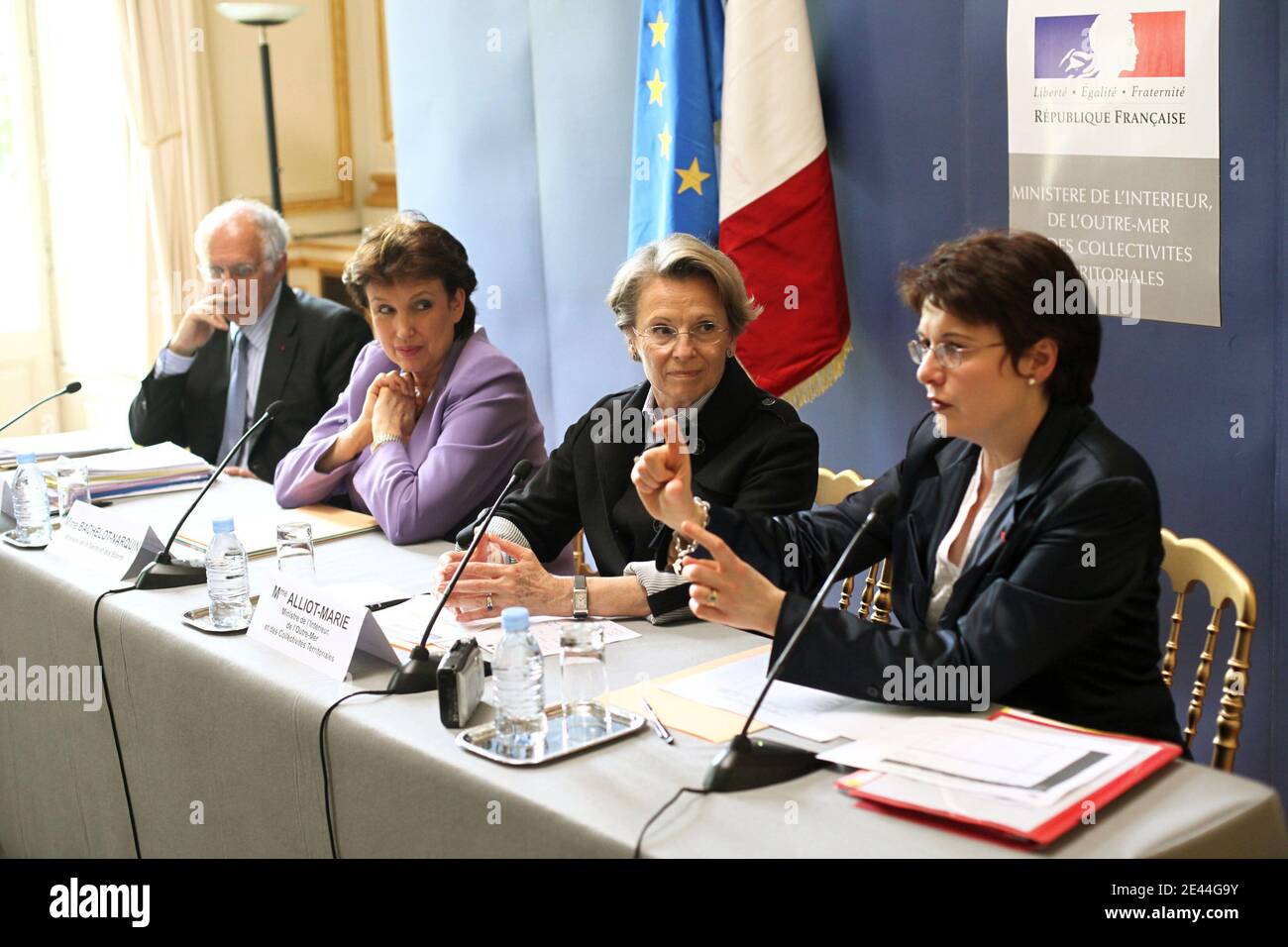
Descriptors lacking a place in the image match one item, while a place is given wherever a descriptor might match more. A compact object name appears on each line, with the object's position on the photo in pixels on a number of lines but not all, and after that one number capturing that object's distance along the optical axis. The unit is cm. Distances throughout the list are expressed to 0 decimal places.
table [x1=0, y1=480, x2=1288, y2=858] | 149
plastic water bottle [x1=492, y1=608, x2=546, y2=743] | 176
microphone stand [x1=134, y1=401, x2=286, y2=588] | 257
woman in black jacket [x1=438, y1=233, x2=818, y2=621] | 248
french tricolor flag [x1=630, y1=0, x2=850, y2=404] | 323
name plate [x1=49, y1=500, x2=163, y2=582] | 267
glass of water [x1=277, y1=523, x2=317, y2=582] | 255
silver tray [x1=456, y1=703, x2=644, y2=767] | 172
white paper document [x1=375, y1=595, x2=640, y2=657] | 217
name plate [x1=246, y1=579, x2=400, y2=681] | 205
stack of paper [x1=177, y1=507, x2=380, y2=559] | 282
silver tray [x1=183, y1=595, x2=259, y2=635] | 230
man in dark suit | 372
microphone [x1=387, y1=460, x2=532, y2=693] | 199
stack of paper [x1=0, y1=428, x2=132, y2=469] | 372
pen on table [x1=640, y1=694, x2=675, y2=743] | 177
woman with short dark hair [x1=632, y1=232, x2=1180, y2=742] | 180
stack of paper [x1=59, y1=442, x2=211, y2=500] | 338
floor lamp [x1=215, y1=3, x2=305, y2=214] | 525
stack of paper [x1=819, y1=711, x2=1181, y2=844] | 144
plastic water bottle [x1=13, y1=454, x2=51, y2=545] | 294
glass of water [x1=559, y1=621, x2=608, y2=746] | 181
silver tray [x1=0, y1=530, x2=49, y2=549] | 291
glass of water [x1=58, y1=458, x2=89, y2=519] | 314
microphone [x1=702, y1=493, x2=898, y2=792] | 160
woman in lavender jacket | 287
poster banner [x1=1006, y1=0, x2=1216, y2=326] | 263
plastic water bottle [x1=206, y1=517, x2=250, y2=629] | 234
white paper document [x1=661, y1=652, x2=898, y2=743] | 177
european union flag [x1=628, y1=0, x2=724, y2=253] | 334
